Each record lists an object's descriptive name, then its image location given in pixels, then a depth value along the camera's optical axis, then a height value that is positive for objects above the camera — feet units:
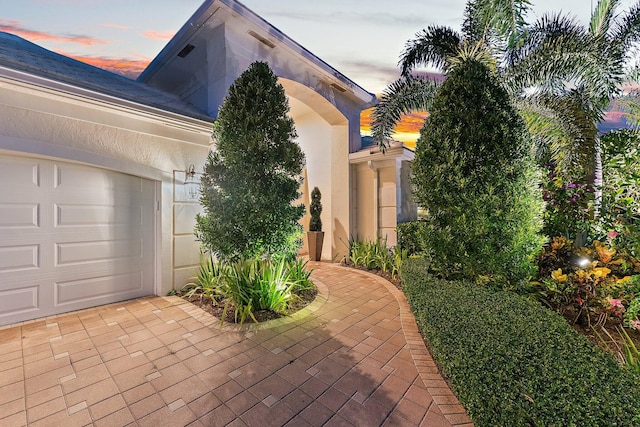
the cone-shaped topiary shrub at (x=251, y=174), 14.07 +2.05
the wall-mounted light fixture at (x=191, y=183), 18.15 +2.03
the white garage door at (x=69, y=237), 13.38 -1.27
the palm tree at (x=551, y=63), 19.90 +11.54
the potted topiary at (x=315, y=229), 30.27 -1.82
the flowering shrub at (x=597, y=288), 10.75 -3.20
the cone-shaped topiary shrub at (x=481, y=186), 12.63 +1.26
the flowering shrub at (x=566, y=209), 17.52 +0.19
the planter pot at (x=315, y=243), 30.22 -3.35
